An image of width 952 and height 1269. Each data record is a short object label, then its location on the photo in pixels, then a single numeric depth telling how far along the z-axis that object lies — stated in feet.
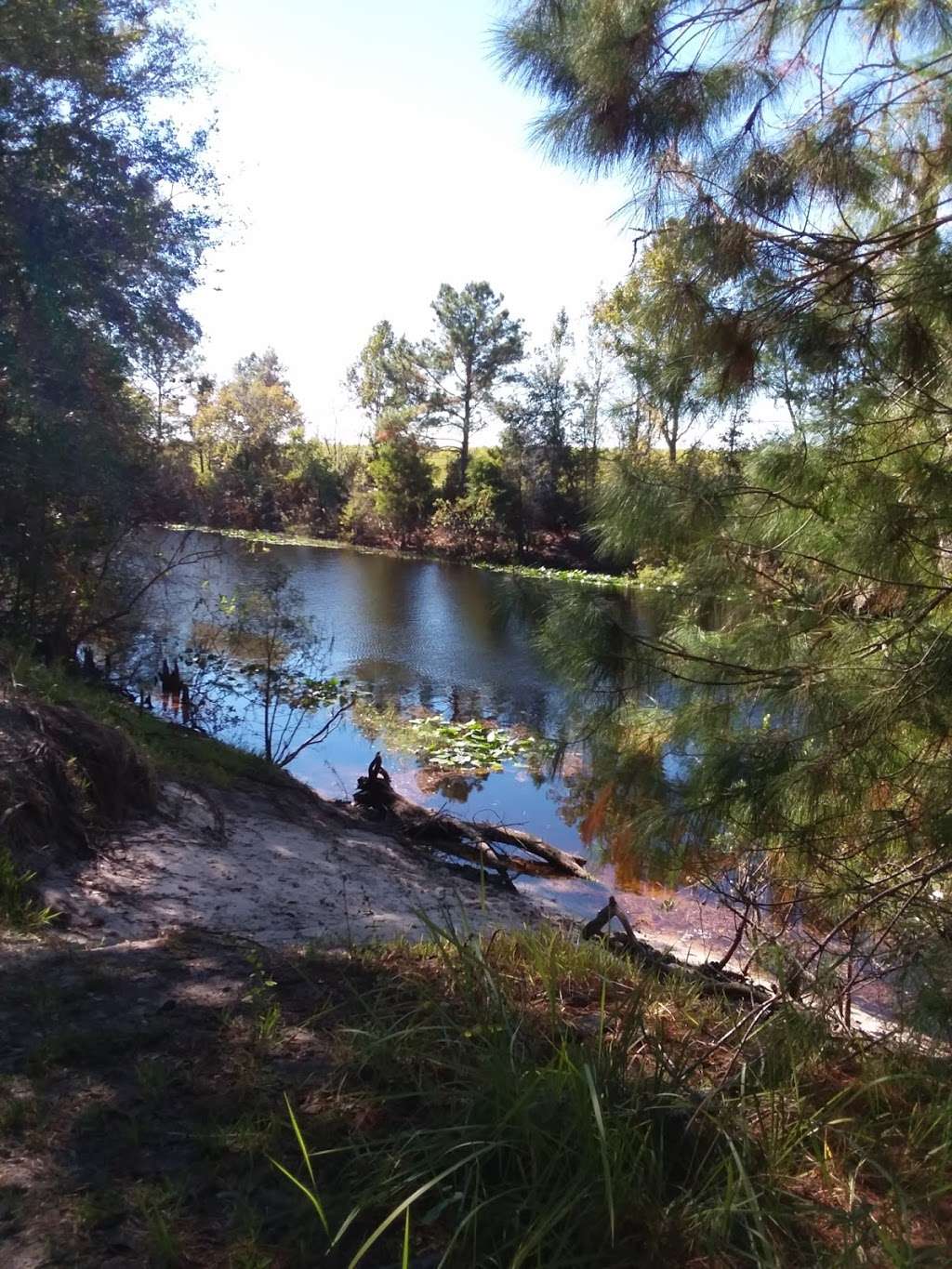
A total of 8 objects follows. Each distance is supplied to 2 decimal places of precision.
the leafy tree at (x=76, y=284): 30.04
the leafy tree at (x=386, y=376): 145.48
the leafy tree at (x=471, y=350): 134.92
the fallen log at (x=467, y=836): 29.45
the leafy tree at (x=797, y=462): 12.32
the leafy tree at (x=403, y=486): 135.44
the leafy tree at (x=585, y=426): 109.81
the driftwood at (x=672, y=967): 13.89
